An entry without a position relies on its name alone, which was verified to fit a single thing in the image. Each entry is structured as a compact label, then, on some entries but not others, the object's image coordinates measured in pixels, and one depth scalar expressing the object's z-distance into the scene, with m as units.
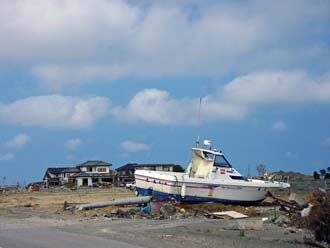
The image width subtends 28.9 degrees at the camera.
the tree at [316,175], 80.94
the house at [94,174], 117.56
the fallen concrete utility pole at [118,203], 34.09
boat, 34.84
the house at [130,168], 115.45
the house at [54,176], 124.94
